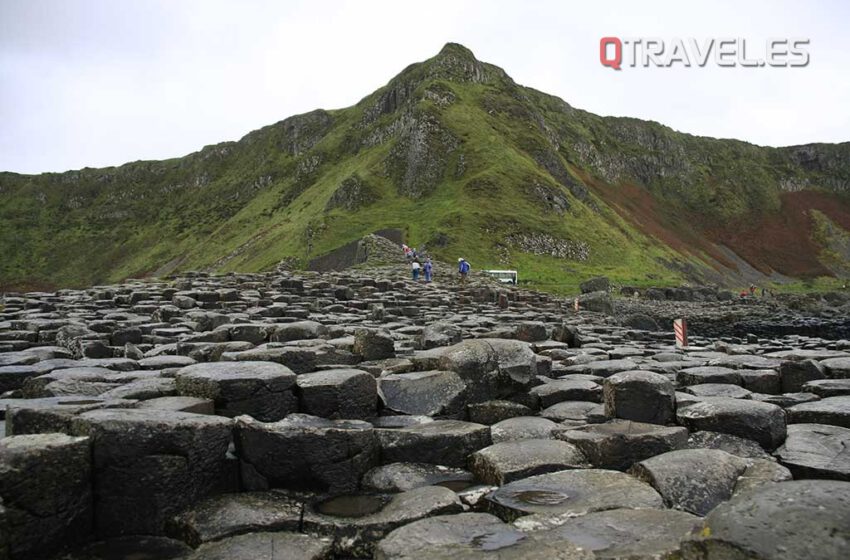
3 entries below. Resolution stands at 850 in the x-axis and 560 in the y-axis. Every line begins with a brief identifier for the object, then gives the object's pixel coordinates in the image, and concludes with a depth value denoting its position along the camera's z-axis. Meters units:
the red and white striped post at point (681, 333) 18.83
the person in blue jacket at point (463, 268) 42.97
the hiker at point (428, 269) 42.12
